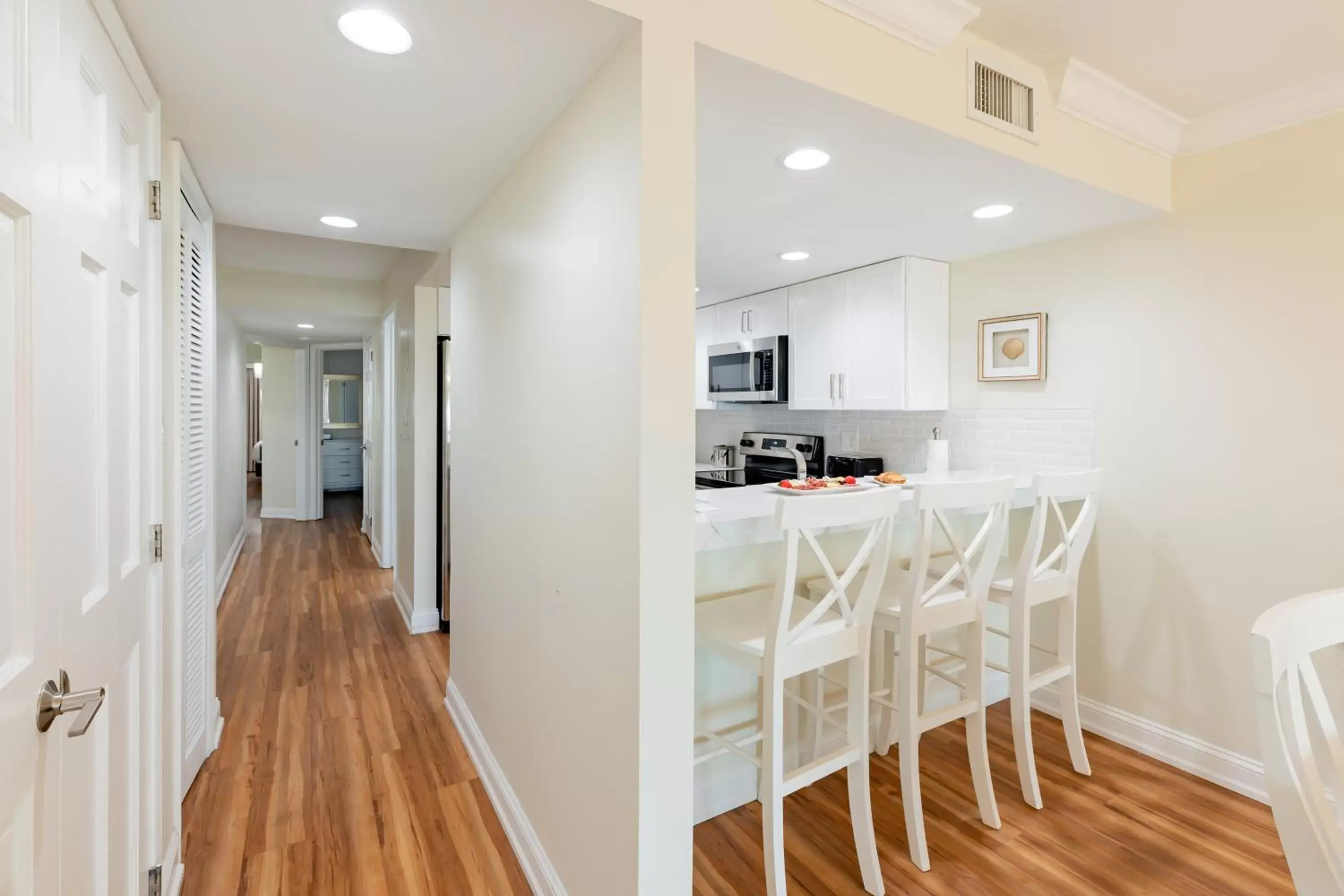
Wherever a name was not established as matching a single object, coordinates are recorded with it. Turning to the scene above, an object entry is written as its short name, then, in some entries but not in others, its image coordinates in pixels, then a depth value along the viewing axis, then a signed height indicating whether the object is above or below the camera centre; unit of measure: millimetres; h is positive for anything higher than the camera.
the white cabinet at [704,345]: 4602 +693
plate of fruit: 2428 -186
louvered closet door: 2064 -213
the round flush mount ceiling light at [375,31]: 1309 +862
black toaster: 3607 -146
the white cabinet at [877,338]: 3162 +541
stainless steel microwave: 3902 +442
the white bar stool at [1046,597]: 2193 -568
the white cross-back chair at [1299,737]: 824 -417
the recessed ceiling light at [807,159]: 1889 +856
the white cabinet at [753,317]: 3949 +808
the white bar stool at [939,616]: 1899 -563
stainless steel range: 4074 -137
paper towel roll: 3145 -79
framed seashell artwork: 2879 +435
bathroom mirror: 9805 +526
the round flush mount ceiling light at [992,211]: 2408 +880
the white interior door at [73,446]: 849 -19
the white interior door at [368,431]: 6375 +70
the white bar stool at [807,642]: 1613 -558
